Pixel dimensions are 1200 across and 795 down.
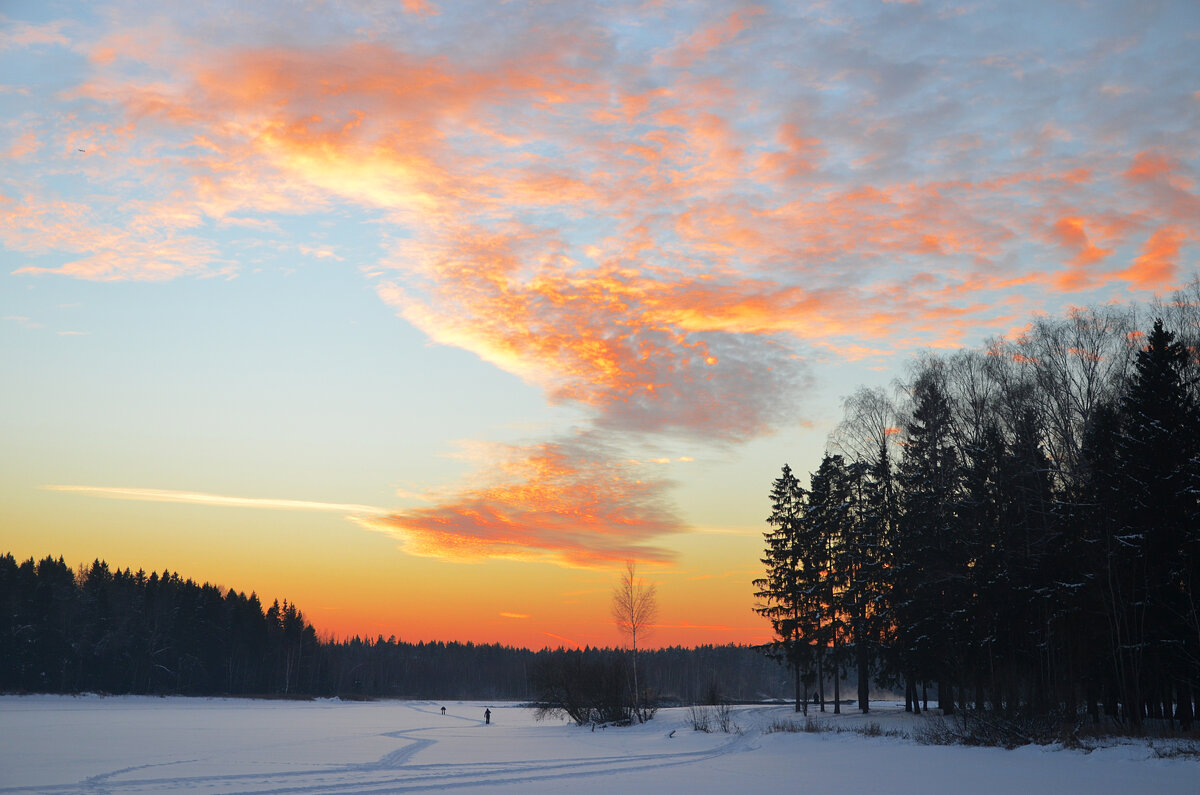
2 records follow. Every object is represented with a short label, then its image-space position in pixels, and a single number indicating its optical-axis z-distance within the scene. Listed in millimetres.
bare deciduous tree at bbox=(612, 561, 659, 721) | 55875
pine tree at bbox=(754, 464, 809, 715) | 52625
